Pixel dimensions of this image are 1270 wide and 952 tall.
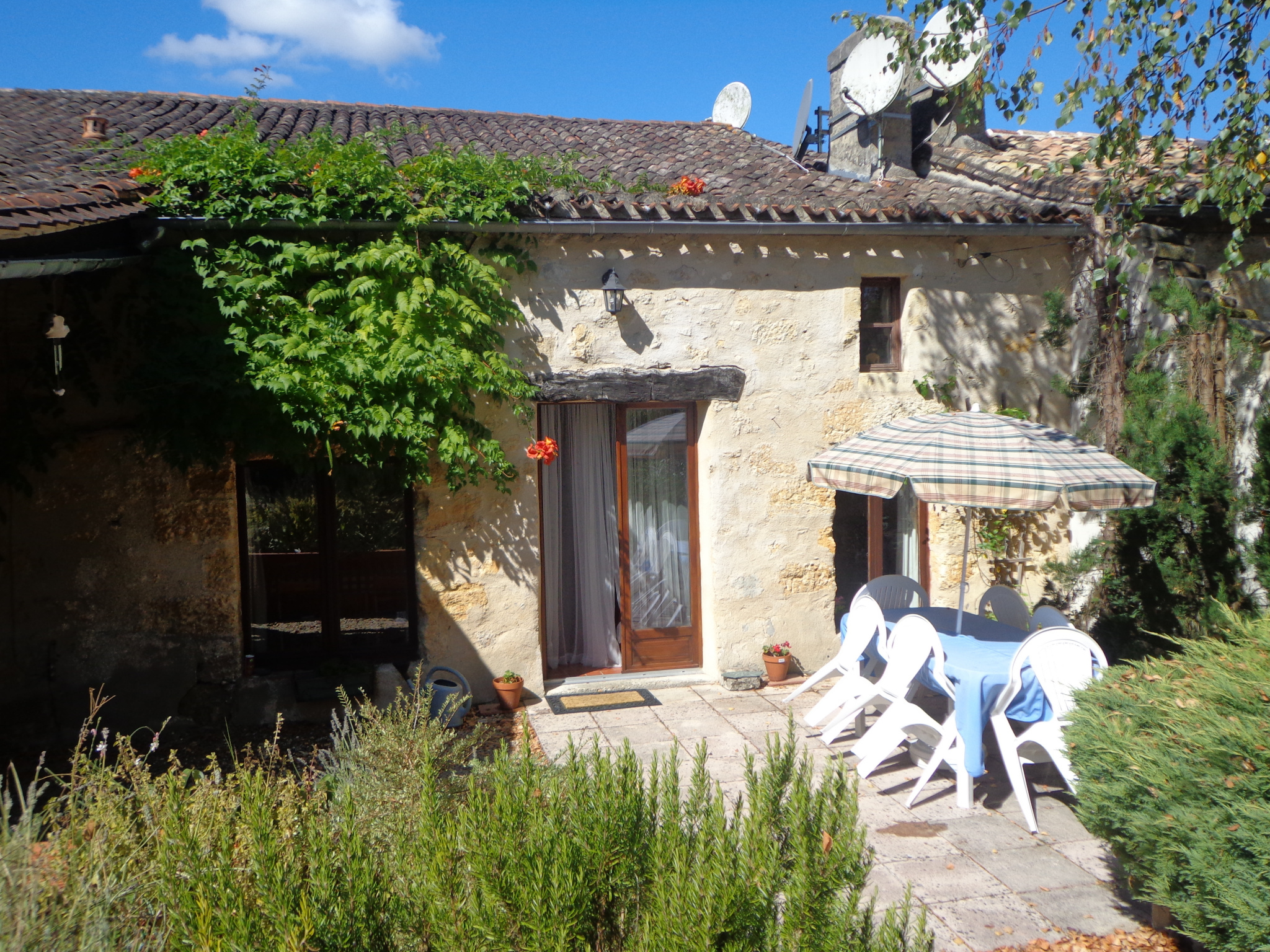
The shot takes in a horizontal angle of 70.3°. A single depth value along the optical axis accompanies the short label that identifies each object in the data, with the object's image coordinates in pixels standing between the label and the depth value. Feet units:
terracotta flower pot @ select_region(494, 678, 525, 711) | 21.29
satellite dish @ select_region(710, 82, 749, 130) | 33.19
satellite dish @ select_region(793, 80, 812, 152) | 31.58
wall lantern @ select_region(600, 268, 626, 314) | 21.38
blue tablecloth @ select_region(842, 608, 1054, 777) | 15.24
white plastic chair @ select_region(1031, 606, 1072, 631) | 17.62
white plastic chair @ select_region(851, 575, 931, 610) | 20.81
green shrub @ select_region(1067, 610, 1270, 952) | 9.31
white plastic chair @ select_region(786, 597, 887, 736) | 17.90
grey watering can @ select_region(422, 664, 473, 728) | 20.07
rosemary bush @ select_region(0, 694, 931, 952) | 7.01
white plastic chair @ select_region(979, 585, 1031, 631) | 19.61
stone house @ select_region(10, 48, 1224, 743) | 19.57
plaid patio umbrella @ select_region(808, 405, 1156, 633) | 15.64
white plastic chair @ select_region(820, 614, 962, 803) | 15.85
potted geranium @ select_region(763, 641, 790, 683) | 22.76
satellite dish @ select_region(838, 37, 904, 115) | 26.55
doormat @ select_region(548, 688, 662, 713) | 21.44
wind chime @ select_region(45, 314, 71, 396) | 15.80
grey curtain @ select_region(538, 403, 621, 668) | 23.53
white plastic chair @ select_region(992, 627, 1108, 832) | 14.76
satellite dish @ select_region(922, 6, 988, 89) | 24.58
